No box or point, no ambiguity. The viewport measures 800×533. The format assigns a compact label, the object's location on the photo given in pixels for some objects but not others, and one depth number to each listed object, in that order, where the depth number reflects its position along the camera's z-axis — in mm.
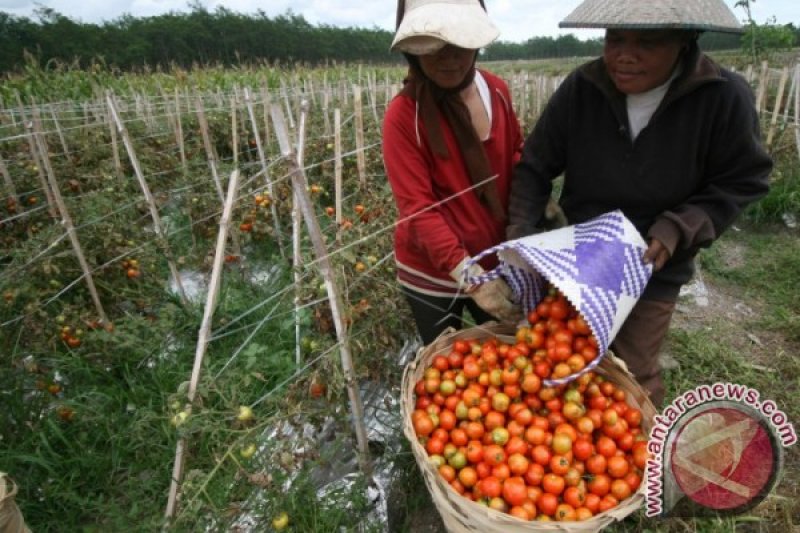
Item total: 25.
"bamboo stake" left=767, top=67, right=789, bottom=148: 4980
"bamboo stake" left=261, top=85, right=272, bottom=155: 4877
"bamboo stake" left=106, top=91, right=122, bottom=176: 4070
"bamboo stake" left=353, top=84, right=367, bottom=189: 3387
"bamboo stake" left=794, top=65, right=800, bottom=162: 4977
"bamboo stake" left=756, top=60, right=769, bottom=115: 5258
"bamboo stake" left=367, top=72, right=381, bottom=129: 6019
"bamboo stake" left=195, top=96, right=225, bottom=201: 3367
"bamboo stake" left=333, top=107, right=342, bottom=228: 2563
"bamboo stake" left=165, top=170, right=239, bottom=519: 1484
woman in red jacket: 1373
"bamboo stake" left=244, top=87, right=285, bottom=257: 3552
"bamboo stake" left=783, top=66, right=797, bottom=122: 5309
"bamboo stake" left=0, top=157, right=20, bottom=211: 3816
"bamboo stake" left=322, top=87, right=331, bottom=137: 5251
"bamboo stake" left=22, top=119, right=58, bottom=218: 3217
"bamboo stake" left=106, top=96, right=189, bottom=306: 3014
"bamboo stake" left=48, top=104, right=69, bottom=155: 4785
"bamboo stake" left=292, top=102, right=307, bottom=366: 2304
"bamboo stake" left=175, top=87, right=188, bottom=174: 4130
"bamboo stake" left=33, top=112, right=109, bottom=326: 2639
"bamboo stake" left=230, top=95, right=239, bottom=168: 4137
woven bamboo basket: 1155
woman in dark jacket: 1312
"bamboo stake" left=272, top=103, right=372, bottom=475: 1380
